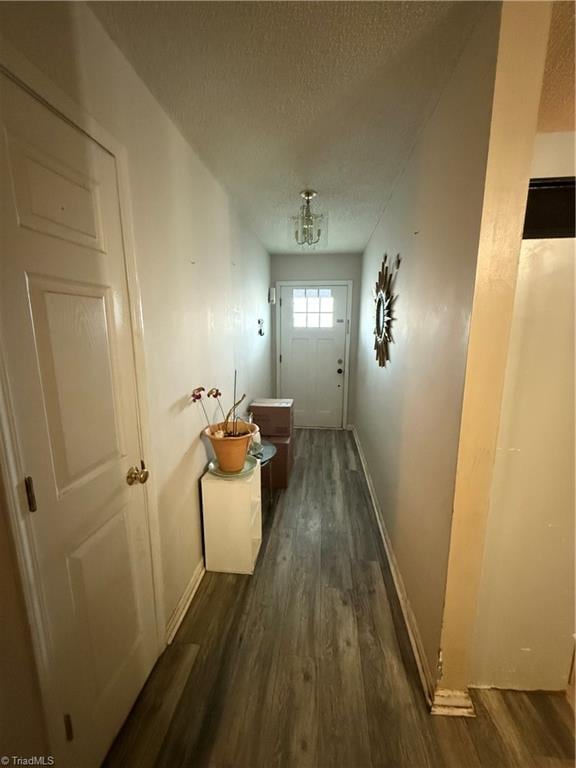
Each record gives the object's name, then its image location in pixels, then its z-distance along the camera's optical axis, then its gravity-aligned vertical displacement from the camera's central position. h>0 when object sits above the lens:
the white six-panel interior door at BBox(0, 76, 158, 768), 0.77 -0.22
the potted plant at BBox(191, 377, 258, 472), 1.83 -0.63
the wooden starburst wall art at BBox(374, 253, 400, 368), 2.25 +0.17
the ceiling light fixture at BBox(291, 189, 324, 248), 2.34 +0.85
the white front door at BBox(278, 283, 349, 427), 4.34 -0.28
